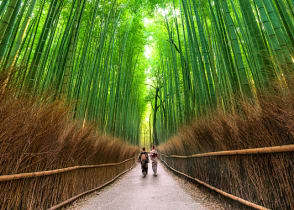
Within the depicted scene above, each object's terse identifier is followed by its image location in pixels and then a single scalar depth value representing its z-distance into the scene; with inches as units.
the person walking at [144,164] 254.7
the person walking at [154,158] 264.4
